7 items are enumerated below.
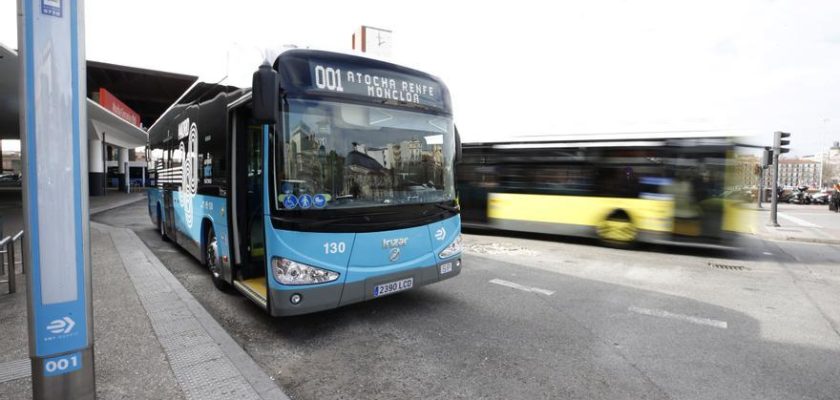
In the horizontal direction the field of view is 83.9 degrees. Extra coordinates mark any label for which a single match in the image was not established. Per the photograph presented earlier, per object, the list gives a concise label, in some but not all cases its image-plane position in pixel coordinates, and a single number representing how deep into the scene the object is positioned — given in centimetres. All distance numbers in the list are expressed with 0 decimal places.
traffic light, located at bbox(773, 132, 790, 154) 1470
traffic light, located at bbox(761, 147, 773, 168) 1434
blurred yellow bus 950
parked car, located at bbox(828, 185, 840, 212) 2719
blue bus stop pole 237
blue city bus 437
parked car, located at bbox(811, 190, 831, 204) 3735
